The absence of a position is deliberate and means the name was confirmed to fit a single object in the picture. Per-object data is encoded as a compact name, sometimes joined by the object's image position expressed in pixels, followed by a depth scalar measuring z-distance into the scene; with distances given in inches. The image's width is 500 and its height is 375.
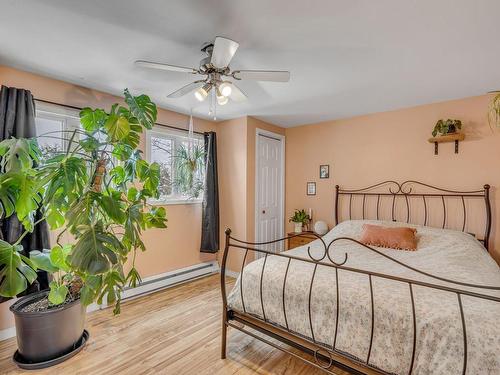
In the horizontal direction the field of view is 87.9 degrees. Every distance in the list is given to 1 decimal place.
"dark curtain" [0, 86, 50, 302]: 87.8
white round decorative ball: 150.5
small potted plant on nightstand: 160.6
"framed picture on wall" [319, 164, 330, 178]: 158.7
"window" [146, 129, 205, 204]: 139.5
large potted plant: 70.1
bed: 49.6
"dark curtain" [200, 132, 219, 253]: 150.6
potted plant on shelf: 115.5
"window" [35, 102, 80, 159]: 101.5
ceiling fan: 67.1
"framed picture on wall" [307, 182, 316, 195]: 164.4
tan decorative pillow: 104.8
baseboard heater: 125.4
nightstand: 148.6
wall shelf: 114.4
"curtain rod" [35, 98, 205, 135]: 99.7
